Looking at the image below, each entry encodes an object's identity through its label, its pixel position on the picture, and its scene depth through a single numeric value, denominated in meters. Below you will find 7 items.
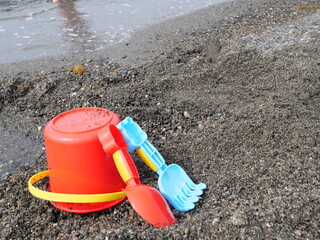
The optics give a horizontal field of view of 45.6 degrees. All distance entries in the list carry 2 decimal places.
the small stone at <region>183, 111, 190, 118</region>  0.91
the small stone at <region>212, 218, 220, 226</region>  0.55
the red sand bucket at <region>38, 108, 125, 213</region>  0.62
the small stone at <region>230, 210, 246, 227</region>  0.54
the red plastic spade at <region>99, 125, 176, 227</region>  0.58
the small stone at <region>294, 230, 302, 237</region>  0.52
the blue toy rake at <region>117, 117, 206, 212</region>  0.64
